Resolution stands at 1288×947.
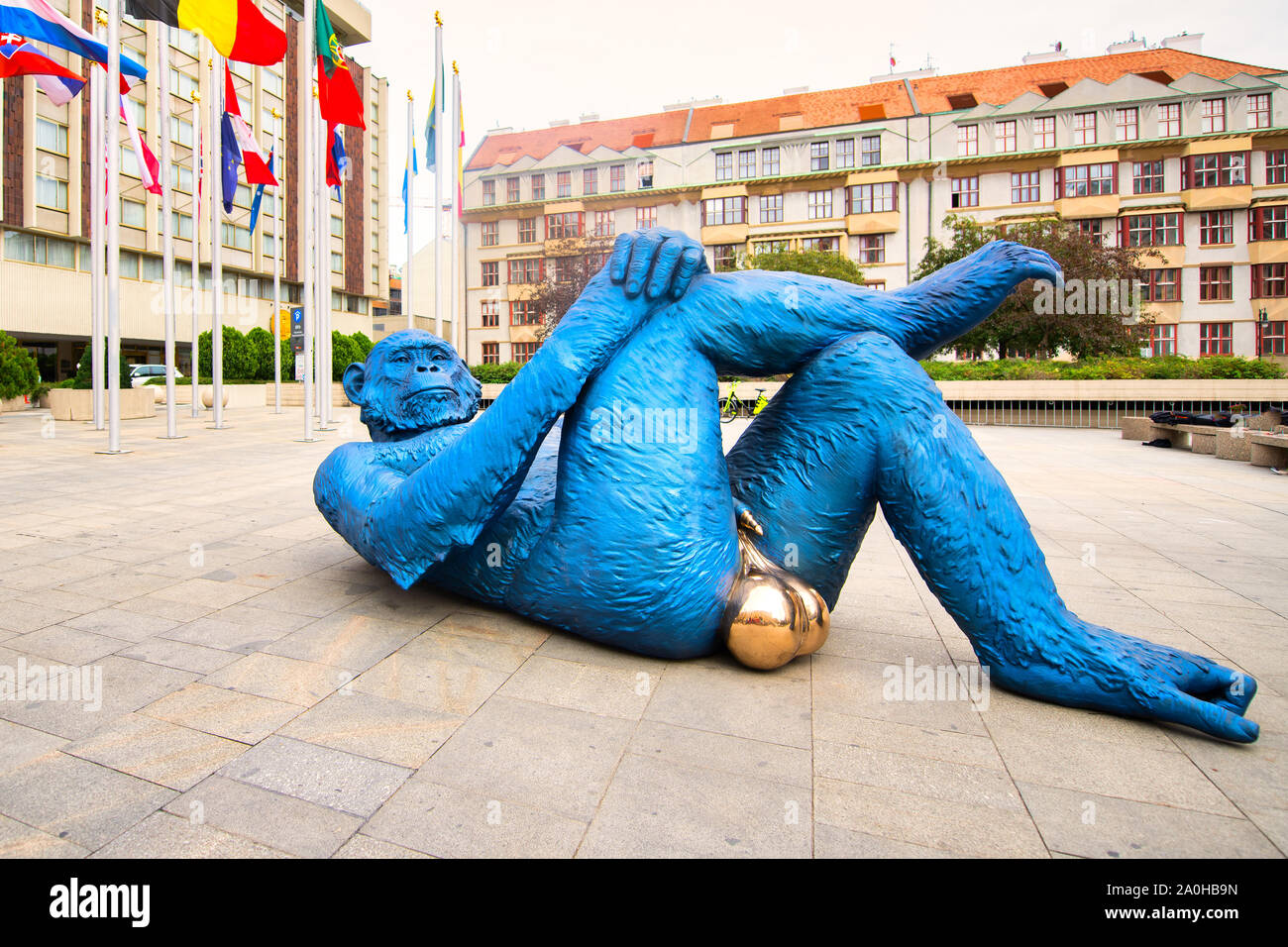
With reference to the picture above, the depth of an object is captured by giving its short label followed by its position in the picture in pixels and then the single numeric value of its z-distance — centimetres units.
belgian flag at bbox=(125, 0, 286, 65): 875
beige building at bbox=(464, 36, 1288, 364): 3095
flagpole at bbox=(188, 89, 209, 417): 1441
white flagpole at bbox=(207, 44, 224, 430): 1294
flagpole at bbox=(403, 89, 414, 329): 1594
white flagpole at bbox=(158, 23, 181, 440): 1259
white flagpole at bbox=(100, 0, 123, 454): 966
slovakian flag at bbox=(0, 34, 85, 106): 922
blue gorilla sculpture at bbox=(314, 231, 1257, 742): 211
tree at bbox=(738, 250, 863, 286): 2830
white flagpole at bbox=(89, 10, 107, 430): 986
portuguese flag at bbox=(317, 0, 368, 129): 1124
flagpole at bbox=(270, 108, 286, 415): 2150
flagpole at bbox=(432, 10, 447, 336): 1342
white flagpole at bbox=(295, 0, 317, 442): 1152
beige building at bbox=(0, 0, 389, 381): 2553
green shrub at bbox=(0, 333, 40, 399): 1741
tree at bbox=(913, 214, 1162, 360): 2381
